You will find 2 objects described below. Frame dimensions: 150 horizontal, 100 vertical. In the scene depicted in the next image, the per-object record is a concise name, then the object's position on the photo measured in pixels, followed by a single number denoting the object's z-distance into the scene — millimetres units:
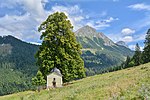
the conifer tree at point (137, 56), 70453
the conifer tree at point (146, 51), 62691
